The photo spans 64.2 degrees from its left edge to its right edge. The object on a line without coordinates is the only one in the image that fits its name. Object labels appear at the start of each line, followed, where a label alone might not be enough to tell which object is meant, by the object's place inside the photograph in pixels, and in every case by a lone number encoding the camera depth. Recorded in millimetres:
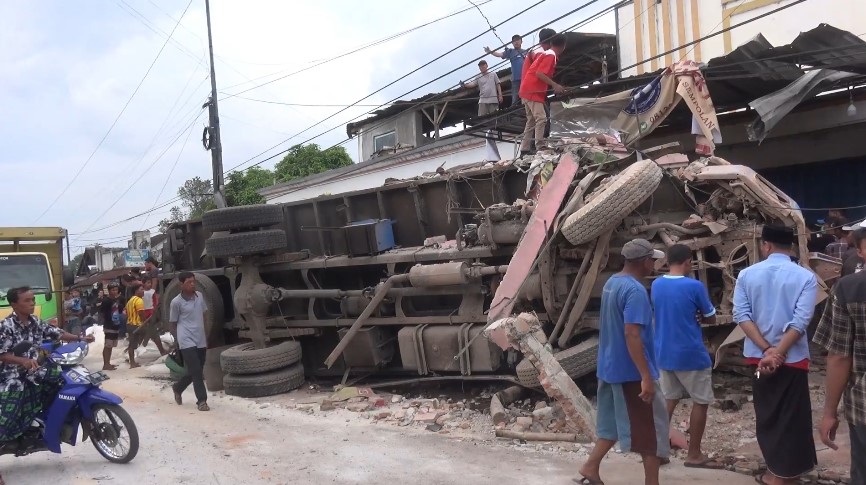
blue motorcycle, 5531
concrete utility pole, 19859
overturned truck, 6348
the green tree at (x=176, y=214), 41088
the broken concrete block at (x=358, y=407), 7570
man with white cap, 6616
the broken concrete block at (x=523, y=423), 6154
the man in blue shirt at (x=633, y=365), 4082
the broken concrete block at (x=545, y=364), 5421
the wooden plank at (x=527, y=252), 6629
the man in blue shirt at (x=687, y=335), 4742
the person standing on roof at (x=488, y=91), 14141
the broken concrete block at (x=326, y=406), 7670
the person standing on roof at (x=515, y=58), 11867
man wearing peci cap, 4020
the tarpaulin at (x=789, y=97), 8023
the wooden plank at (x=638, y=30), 15070
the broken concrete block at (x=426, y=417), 6914
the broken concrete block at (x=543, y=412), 6282
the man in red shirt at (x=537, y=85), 9172
